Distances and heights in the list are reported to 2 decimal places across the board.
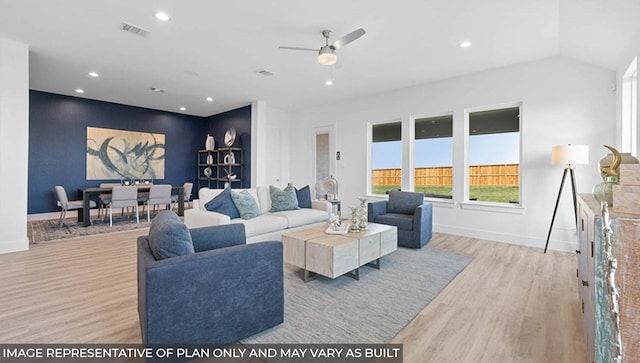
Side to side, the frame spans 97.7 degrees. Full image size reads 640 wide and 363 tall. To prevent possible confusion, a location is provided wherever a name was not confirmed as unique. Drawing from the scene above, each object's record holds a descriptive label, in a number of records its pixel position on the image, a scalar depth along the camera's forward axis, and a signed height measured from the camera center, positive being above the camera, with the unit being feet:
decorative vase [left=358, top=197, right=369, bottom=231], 11.27 -1.53
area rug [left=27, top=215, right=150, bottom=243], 15.42 -3.18
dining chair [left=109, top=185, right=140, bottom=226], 18.12 -1.27
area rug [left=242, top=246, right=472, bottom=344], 6.41 -3.52
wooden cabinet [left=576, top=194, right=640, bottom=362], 3.18 -1.29
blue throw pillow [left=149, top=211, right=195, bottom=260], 5.57 -1.28
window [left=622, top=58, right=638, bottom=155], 10.85 +2.78
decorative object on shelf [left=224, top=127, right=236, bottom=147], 25.05 +3.78
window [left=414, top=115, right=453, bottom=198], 18.03 +1.58
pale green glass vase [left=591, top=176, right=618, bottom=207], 5.06 -0.19
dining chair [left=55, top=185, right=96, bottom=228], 17.54 -1.68
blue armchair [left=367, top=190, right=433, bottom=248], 13.43 -1.89
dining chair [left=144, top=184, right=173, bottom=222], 20.25 -1.27
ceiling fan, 9.86 +4.73
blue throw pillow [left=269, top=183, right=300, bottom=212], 14.78 -1.10
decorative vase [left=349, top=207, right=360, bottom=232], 10.94 -1.65
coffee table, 8.89 -2.44
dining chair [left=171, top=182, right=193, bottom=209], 23.24 -1.25
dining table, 18.04 -1.33
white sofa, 11.85 -1.84
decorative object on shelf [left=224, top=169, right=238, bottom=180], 24.54 +0.30
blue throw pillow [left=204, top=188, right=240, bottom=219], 12.34 -1.18
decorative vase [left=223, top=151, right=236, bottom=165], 24.59 +1.80
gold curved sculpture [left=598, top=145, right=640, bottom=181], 5.19 +0.39
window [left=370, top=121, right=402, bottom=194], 20.21 +1.67
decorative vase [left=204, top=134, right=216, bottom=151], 27.07 +3.42
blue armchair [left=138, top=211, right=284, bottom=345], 5.13 -2.23
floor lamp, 11.71 +1.08
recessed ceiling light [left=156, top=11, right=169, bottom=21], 10.14 +5.99
